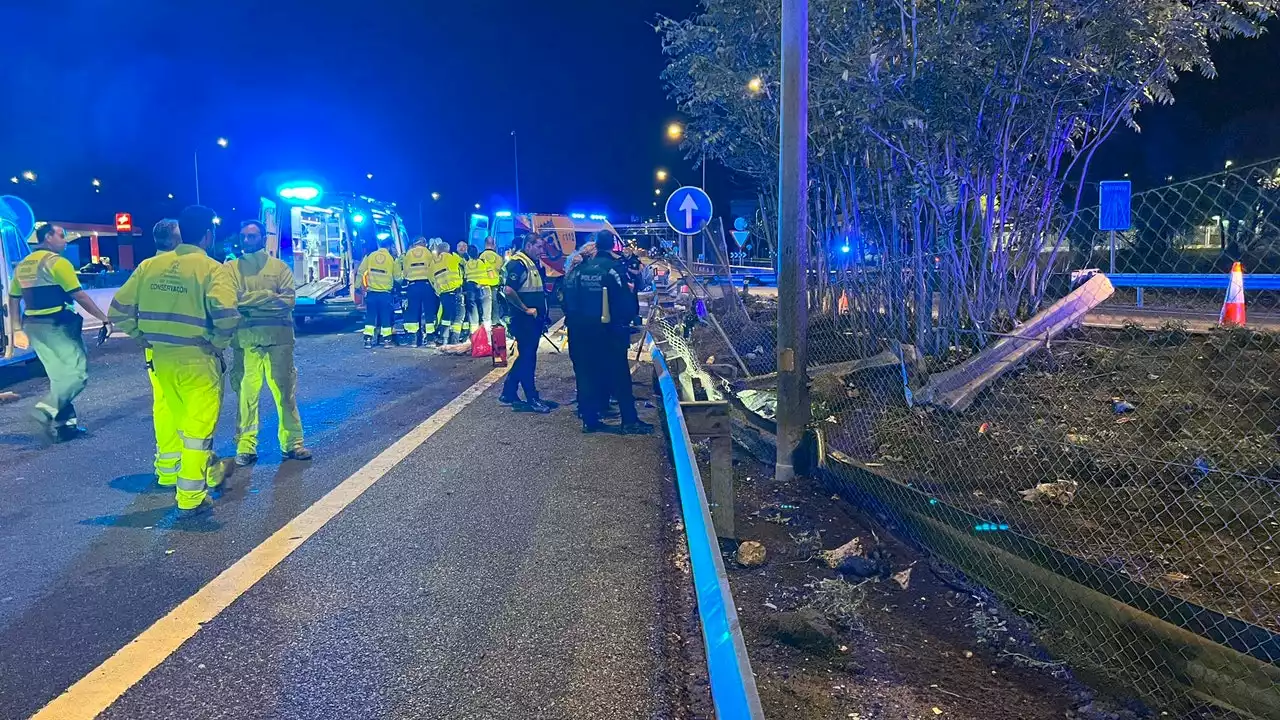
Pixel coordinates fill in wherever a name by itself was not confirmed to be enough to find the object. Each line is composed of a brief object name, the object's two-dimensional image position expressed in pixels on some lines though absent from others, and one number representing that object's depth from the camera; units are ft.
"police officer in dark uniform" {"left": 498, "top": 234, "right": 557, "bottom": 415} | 28.37
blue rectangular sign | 18.92
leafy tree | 20.79
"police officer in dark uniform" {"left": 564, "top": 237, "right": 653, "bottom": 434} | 25.08
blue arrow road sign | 32.32
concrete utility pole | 18.40
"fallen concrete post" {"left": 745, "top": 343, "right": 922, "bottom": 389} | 22.94
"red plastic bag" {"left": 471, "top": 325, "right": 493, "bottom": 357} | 42.34
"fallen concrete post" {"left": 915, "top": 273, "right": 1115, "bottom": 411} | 20.25
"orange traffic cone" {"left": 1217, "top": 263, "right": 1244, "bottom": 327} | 24.73
